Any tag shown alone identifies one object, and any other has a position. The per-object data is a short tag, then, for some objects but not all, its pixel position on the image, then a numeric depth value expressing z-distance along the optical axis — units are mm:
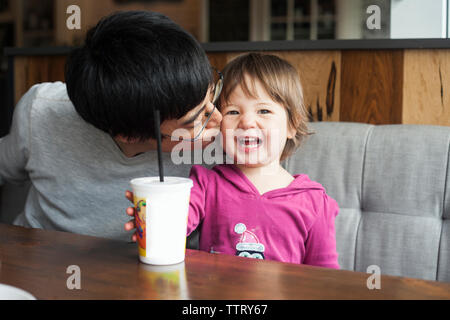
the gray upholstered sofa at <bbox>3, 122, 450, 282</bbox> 1279
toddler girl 1230
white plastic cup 791
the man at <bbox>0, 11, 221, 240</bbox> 1089
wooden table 671
